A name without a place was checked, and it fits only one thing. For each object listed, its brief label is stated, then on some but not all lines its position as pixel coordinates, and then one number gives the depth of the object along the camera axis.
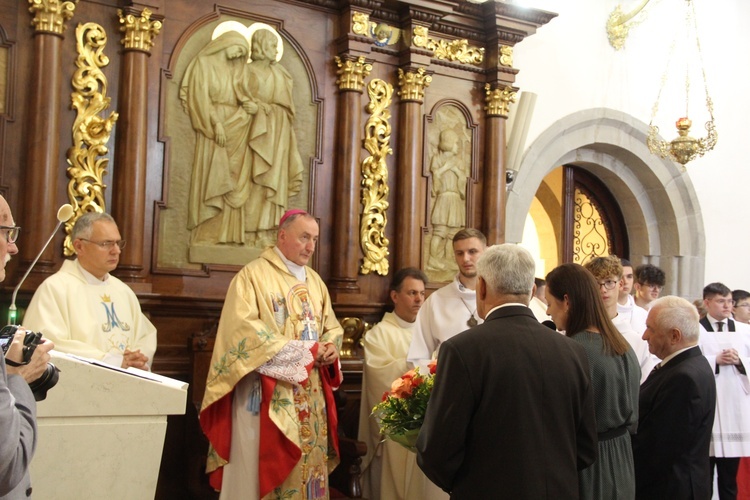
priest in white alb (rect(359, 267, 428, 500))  5.31
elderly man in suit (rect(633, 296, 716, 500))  3.79
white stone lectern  2.99
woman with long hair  3.25
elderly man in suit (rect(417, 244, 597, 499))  2.71
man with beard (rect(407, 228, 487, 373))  5.07
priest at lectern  4.32
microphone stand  4.00
